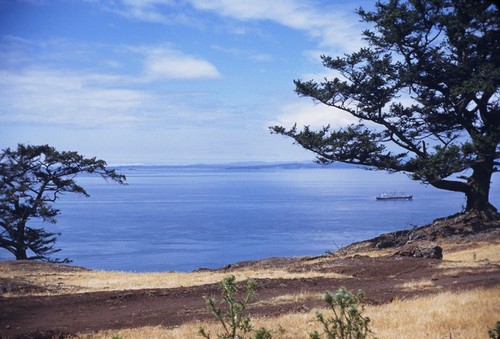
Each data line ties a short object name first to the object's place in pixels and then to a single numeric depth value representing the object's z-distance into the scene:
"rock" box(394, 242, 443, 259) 21.11
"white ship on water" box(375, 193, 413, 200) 150.76
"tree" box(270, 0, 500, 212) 26.53
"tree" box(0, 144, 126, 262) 36.84
